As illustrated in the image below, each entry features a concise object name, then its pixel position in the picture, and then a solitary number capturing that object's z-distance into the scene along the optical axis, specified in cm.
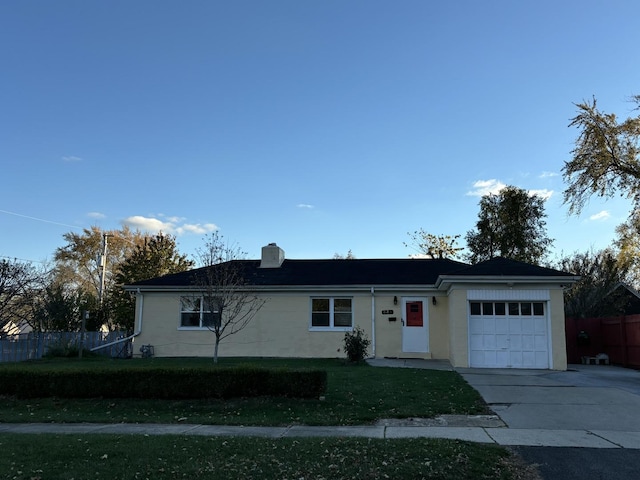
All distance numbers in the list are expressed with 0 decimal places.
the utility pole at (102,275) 3831
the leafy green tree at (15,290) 1917
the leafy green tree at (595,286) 2697
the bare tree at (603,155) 2162
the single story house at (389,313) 1648
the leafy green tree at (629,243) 2347
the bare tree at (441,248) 4041
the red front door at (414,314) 1945
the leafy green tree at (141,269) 2938
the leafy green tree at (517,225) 3103
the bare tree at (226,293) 1553
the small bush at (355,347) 1688
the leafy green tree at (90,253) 4803
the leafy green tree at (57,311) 2322
